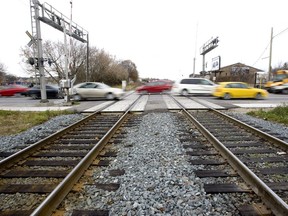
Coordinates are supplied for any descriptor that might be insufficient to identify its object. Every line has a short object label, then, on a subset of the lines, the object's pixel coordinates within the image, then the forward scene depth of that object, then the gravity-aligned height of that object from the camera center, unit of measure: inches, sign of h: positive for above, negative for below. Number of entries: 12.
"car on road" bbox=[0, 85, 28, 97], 998.6 -29.1
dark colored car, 820.6 -29.8
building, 1872.5 +74.1
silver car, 684.1 -24.7
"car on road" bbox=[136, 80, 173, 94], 993.5 -11.6
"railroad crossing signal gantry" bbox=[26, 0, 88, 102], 555.5 +183.1
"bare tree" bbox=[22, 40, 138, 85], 1583.0 +187.4
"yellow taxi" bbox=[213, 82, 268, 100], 658.2 -20.5
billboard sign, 1598.7 +173.3
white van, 790.5 -5.3
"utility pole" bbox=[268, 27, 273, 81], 1270.3 +152.5
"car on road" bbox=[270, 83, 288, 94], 937.9 -19.9
